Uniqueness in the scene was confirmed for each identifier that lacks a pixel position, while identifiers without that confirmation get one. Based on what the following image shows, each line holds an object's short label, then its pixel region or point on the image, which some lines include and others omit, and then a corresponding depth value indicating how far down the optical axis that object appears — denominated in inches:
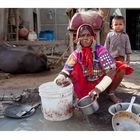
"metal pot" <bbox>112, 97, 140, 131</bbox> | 53.0
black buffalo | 125.3
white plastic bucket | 60.3
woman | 64.9
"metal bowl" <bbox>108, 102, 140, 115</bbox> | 59.7
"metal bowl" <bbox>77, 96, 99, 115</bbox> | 60.0
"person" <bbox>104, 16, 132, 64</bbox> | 88.7
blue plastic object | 210.1
